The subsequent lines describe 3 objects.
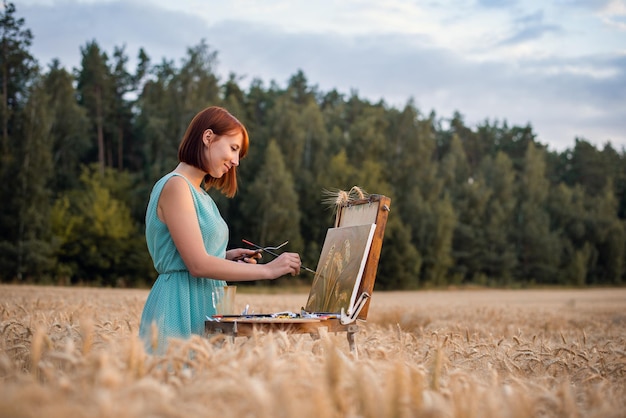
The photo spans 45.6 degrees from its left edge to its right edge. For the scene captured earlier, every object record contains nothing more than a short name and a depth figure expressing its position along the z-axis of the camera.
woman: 5.01
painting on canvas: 5.38
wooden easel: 4.61
